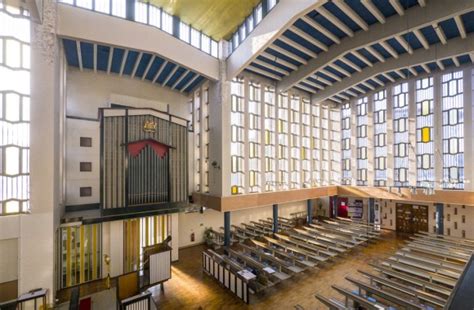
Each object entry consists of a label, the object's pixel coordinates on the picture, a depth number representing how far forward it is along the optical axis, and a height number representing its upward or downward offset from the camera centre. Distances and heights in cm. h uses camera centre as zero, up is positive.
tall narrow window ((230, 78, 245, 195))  1195 +132
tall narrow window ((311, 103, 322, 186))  1633 +121
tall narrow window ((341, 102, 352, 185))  1707 +101
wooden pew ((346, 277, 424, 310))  528 -341
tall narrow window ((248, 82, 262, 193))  1269 +118
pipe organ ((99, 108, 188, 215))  755 -7
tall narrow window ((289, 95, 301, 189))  1494 +119
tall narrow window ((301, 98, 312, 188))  1567 +115
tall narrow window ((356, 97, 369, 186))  1622 +124
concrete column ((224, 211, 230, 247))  1113 -337
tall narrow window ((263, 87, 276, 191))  1344 +113
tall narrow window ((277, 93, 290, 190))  1418 +107
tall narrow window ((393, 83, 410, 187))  1434 +141
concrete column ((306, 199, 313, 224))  1580 -372
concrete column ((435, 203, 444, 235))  1280 -339
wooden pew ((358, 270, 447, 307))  560 -352
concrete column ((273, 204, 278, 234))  1353 -353
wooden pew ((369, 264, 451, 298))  622 -360
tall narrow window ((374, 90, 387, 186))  1528 +130
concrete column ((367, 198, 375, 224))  1570 -366
